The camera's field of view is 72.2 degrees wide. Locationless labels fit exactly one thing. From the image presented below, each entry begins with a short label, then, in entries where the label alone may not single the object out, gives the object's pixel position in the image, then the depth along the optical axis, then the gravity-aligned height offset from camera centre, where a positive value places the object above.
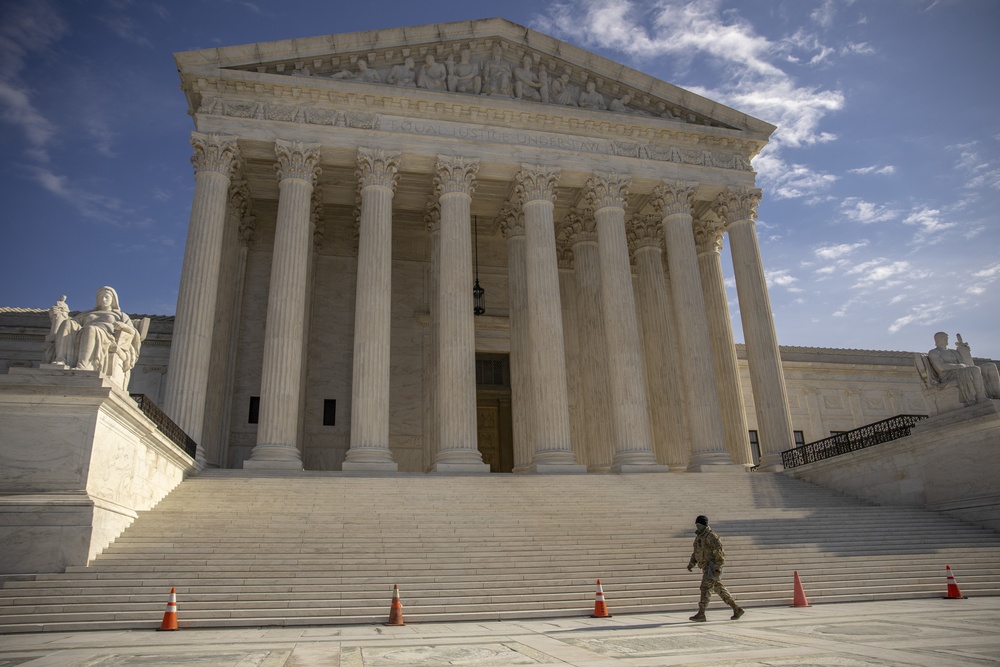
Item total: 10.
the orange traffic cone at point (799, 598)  12.20 -1.00
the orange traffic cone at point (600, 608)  11.25 -0.97
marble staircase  11.68 -0.12
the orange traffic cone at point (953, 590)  12.73 -0.99
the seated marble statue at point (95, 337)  14.07 +4.55
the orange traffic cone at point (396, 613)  10.91 -0.92
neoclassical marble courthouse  24.70 +11.90
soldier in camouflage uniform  10.48 -0.31
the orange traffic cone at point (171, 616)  10.30 -0.81
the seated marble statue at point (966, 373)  19.03 +4.32
